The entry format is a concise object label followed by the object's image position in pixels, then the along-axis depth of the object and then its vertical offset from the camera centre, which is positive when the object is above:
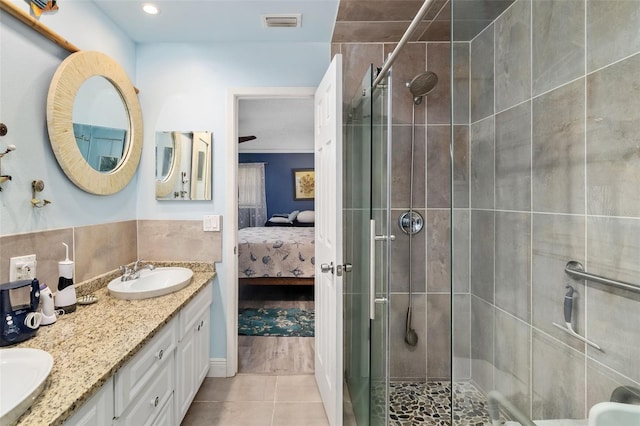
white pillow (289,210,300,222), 6.49 -0.16
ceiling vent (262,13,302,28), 1.92 +1.28
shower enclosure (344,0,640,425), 1.02 -0.01
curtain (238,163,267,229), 6.76 +0.32
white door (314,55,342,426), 1.58 -0.19
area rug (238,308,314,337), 2.93 -1.23
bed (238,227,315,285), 3.88 -0.73
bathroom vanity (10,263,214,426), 0.88 -0.54
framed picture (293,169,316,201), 6.73 +0.57
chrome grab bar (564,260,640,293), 1.00 -0.27
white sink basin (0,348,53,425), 0.84 -0.51
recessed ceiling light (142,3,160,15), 1.83 +1.29
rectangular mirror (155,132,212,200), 2.24 +0.34
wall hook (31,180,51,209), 1.40 +0.09
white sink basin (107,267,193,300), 1.63 -0.47
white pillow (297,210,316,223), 6.34 -0.19
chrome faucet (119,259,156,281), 1.88 -0.42
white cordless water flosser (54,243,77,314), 1.43 -0.40
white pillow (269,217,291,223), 6.47 -0.26
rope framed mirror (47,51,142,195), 1.52 +0.53
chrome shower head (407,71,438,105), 1.93 +0.83
